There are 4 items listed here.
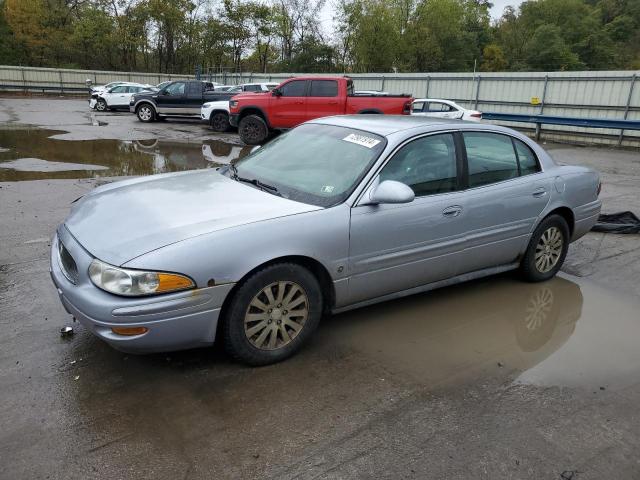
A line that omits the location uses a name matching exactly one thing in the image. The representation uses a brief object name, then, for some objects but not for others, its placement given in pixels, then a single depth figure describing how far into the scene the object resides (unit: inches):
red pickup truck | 570.9
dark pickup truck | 783.7
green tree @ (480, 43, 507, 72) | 2581.2
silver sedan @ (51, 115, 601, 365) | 120.0
